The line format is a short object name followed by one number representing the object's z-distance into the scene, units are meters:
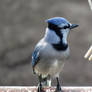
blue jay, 5.40
